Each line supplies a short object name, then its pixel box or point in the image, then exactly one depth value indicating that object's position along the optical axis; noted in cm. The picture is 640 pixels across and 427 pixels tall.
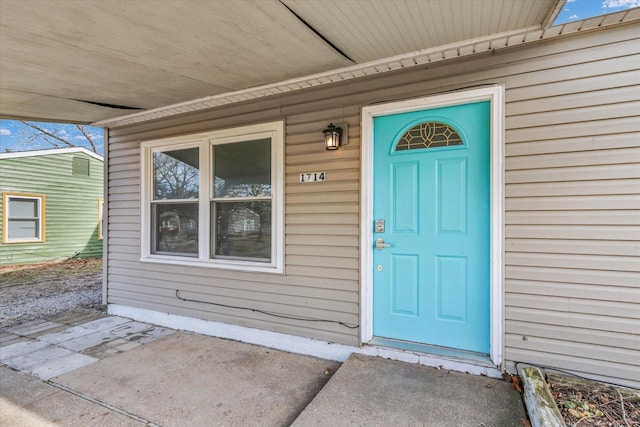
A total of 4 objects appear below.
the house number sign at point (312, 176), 312
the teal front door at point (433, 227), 257
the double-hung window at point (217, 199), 343
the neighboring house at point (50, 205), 874
